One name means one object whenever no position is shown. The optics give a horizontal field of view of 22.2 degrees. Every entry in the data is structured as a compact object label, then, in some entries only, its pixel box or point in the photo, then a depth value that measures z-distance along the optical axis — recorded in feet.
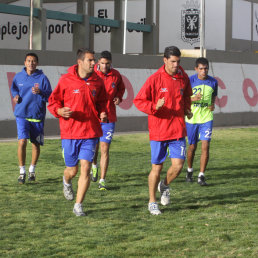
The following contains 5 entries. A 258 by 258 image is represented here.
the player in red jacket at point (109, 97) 33.24
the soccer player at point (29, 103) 34.73
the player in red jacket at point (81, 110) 25.57
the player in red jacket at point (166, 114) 26.25
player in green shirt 35.09
